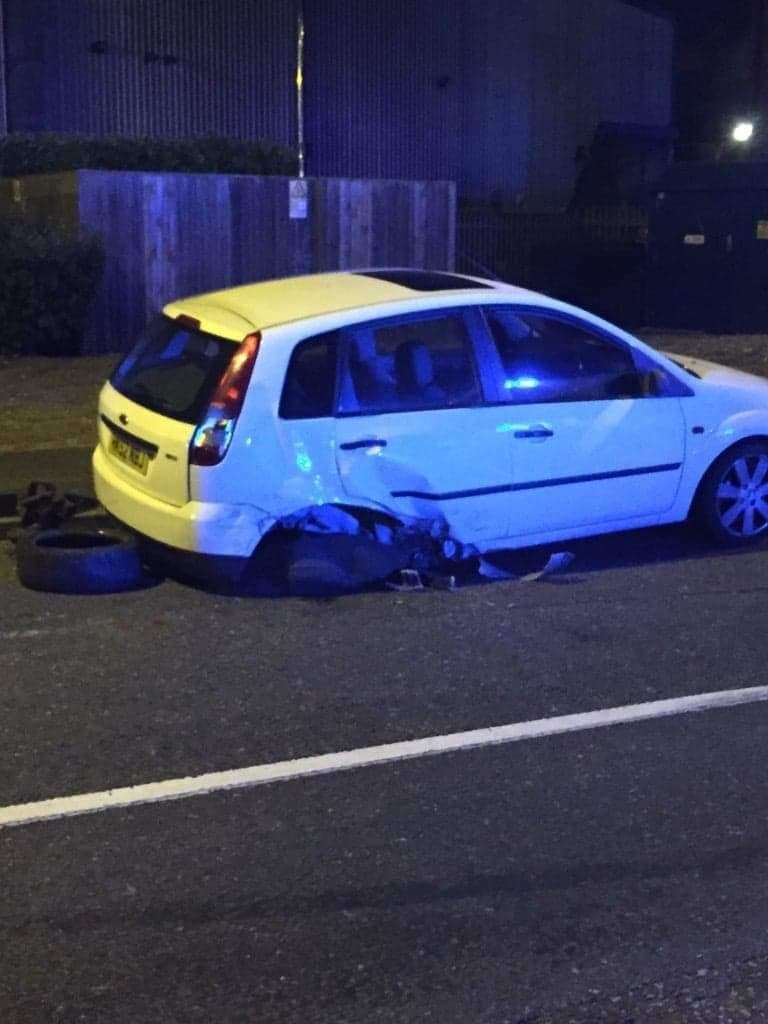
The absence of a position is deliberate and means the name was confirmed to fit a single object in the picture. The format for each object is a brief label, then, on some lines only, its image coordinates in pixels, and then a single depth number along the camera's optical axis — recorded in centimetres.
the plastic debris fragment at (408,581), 746
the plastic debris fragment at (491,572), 771
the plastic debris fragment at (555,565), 773
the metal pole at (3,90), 2219
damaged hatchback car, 694
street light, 2973
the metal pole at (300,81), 2581
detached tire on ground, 721
